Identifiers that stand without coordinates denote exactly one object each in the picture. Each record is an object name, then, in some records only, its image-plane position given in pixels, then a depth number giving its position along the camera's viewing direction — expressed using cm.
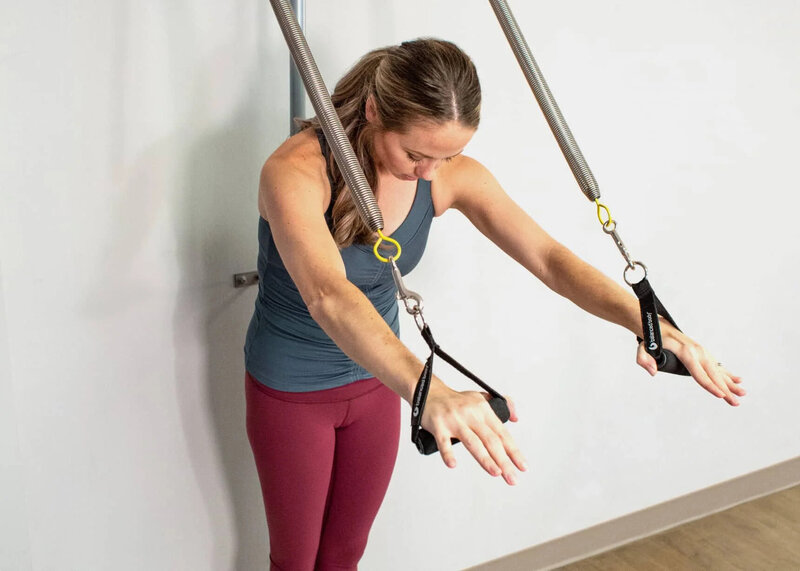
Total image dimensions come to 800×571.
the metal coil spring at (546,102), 139
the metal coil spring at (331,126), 119
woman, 121
